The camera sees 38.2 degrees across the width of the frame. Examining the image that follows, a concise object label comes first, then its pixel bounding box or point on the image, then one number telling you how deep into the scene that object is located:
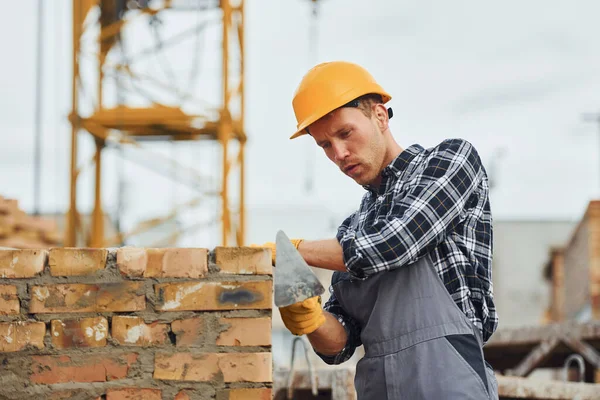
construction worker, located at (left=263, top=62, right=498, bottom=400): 2.55
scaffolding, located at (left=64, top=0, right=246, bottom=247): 13.54
